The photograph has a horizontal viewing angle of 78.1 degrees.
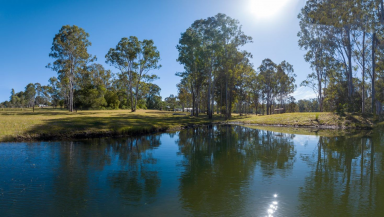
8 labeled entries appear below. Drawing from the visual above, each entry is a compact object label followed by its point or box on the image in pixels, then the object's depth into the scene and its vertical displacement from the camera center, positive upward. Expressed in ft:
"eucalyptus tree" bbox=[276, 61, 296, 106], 222.69 +29.58
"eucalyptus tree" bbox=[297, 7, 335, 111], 127.52 +39.00
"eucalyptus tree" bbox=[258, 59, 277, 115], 223.30 +34.20
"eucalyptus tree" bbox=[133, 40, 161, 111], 181.98 +39.66
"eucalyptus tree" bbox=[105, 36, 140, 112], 176.76 +41.45
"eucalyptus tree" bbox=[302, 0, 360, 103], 101.71 +41.77
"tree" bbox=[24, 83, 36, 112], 383.45 +24.22
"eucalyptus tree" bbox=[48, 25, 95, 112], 156.46 +40.27
